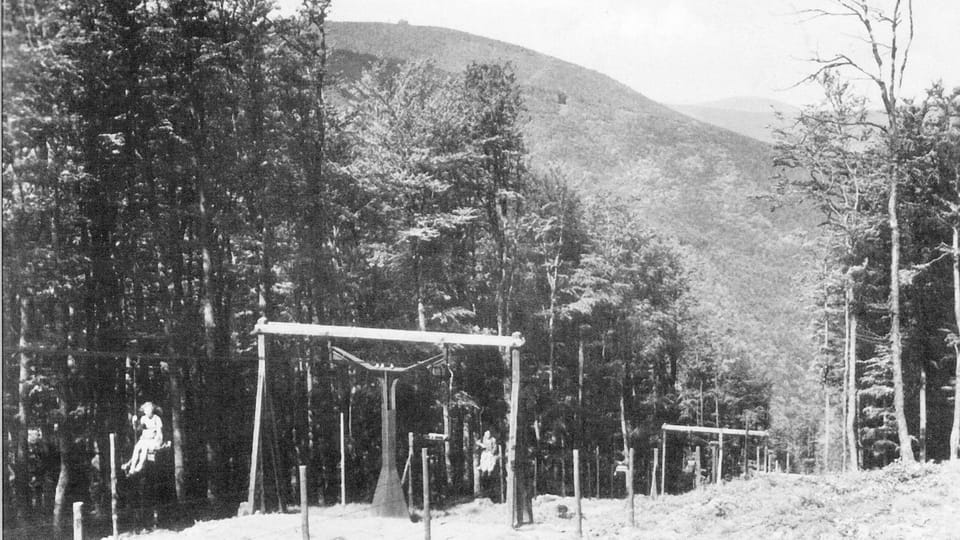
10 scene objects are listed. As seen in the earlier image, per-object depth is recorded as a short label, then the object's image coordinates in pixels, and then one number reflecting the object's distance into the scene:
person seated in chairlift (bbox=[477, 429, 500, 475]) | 21.94
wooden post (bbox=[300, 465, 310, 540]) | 11.71
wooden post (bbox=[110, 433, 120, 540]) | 11.96
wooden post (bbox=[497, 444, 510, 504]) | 27.53
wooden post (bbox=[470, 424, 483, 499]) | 28.06
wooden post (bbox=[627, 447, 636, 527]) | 17.03
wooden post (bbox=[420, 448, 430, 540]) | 12.77
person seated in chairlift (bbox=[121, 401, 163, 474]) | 14.90
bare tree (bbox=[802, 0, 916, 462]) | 22.52
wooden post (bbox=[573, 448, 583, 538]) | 14.86
